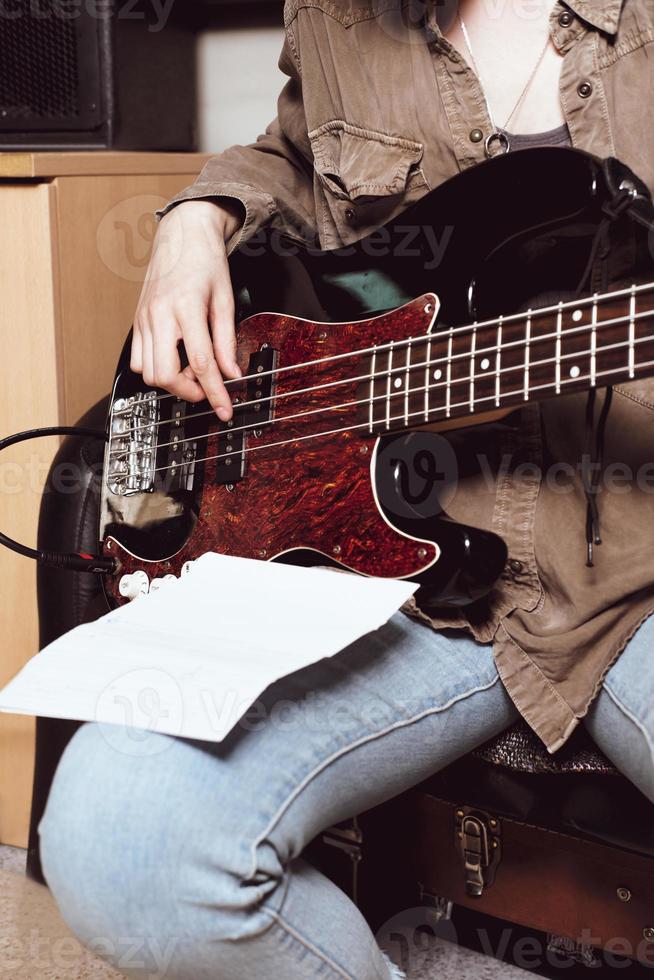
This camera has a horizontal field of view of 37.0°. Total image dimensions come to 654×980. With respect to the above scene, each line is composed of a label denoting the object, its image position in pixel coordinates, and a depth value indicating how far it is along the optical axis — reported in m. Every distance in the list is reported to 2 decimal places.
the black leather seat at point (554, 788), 0.76
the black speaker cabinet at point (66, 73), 1.22
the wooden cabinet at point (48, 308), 1.19
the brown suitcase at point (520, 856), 0.78
